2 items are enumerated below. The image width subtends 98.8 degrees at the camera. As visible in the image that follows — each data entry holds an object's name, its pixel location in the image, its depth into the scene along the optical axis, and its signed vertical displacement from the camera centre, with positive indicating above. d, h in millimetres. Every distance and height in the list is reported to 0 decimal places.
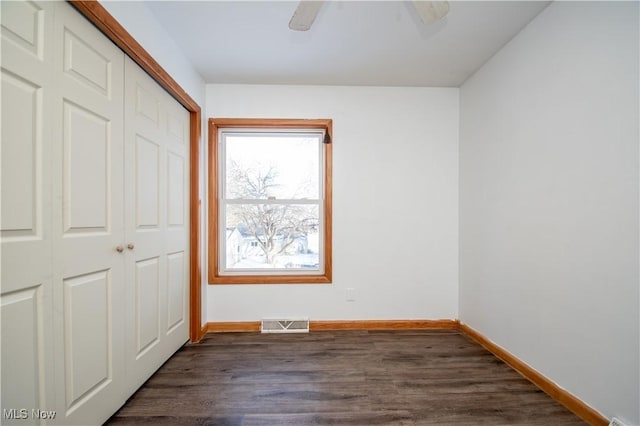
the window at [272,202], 2854 +110
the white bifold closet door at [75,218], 1027 -29
